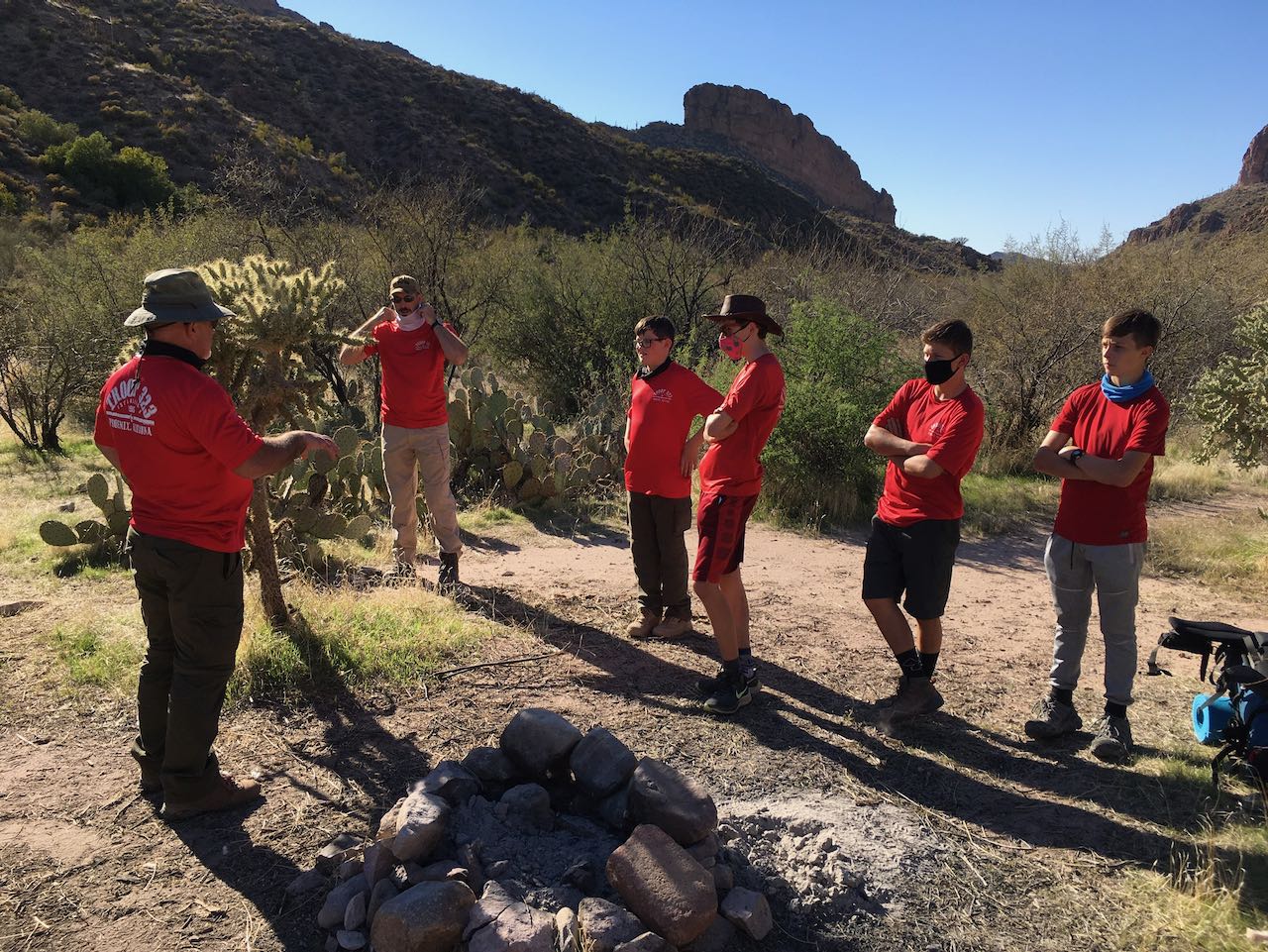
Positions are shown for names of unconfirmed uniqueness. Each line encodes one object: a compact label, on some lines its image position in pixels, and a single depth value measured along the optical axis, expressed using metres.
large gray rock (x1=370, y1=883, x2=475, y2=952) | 2.30
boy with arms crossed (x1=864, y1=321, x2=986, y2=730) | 3.56
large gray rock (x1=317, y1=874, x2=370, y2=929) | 2.51
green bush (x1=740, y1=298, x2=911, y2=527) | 8.45
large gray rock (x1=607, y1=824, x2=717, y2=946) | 2.39
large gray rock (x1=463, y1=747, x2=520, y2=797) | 3.09
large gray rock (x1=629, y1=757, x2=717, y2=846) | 2.74
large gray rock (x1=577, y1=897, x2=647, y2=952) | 2.31
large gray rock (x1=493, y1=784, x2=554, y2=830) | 2.87
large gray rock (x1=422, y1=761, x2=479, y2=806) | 2.89
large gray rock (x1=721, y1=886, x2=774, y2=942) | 2.52
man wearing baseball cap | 5.27
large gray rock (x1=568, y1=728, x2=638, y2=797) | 3.00
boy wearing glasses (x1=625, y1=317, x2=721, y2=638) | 4.45
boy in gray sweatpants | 3.45
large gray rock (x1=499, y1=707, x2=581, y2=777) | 3.13
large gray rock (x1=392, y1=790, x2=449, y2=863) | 2.58
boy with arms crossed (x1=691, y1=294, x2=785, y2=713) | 3.89
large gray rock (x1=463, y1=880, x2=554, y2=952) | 2.29
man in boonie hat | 2.73
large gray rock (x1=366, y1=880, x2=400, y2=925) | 2.46
